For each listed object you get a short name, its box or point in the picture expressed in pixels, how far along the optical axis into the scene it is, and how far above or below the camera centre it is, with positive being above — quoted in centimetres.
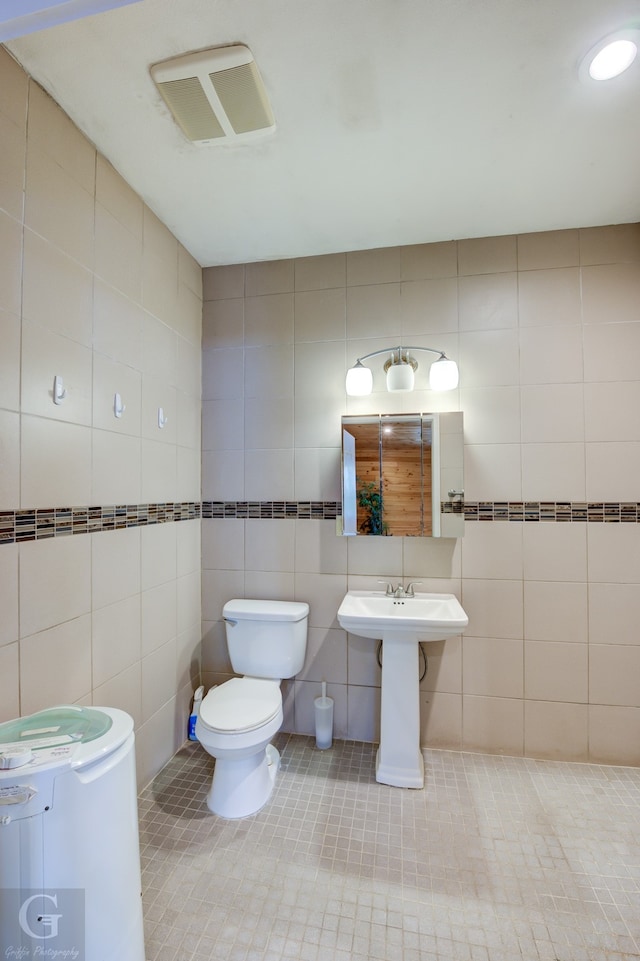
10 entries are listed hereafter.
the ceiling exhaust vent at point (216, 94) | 126 +124
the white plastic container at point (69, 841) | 92 -78
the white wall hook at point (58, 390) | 141 +33
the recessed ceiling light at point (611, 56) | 120 +125
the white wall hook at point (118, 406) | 170 +34
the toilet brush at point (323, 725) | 215 -115
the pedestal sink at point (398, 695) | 186 -90
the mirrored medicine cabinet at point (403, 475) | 212 +8
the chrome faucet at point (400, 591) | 210 -48
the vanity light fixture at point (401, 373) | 206 +57
